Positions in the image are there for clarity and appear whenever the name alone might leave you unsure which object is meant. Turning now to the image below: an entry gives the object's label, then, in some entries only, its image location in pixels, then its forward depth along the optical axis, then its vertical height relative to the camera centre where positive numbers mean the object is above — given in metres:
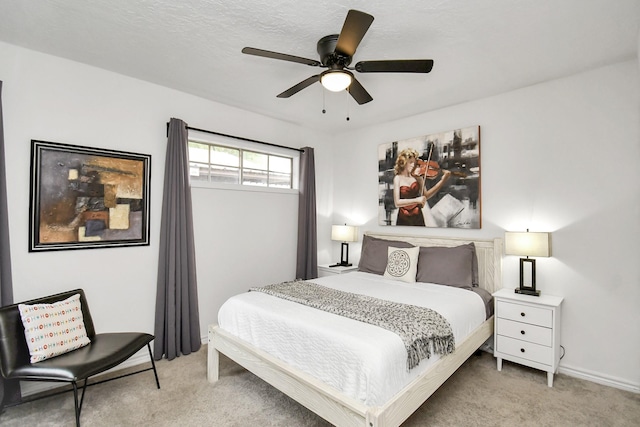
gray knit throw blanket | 1.91 -0.67
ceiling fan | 1.86 +0.99
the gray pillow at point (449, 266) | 3.15 -0.50
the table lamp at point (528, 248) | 2.75 -0.27
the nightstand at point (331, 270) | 4.20 -0.72
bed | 1.66 -0.93
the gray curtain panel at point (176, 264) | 3.06 -0.48
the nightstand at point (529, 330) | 2.58 -0.95
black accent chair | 1.95 -0.95
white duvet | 1.68 -0.76
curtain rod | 3.43 +0.91
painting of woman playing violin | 3.45 +0.43
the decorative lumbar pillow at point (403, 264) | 3.37 -0.51
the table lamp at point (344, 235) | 4.32 -0.26
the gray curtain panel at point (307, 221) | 4.27 -0.07
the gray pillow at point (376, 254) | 3.73 -0.46
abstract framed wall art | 2.51 +0.14
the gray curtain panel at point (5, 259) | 2.26 -0.33
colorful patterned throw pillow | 2.09 -0.78
